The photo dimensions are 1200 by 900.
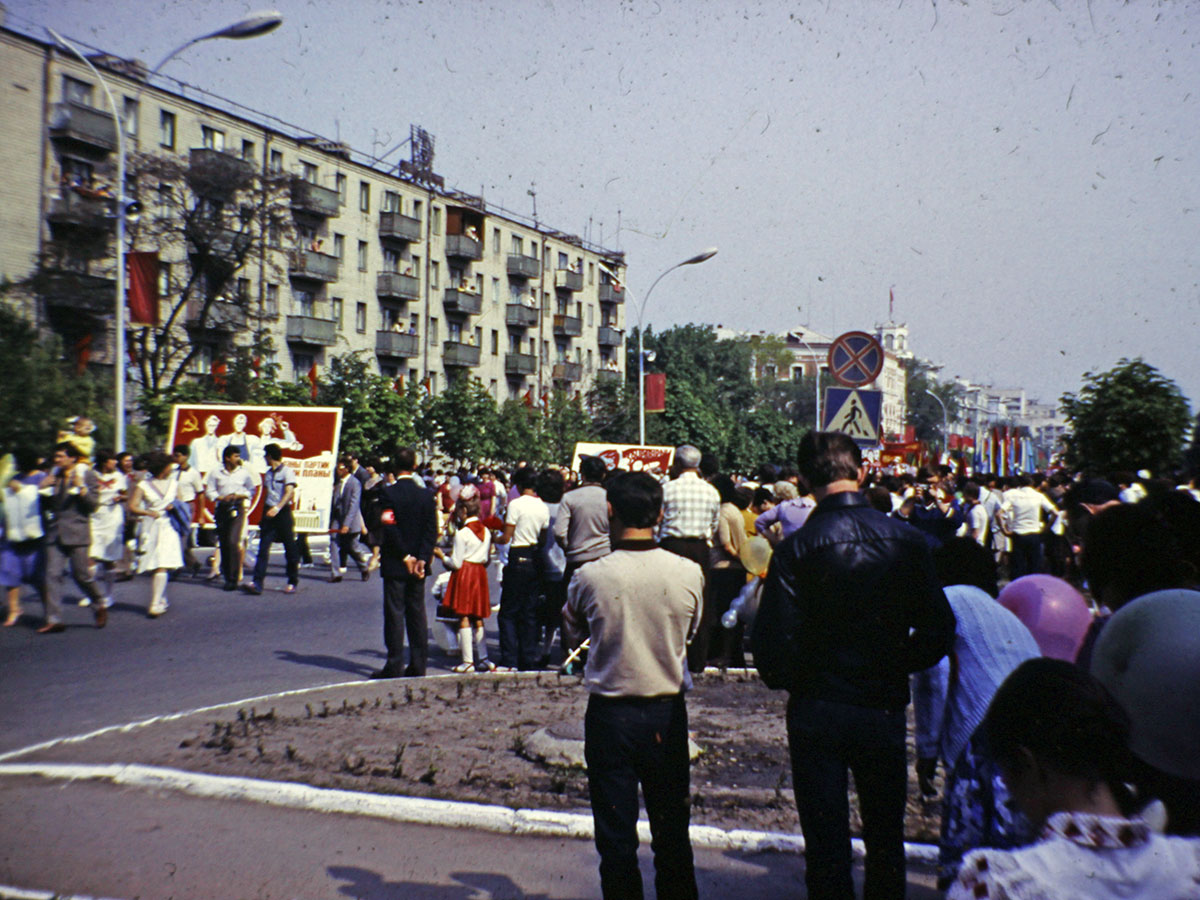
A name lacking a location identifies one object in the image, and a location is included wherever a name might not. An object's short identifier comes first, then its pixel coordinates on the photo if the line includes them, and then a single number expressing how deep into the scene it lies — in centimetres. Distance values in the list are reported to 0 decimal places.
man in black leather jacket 378
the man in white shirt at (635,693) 399
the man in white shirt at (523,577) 1030
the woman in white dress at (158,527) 1391
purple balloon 415
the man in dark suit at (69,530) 1238
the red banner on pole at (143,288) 2205
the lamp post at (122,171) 1847
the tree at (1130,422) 2466
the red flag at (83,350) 4053
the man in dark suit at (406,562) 966
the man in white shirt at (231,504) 1640
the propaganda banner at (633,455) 2844
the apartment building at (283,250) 4078
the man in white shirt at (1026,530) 1761
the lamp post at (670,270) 3628
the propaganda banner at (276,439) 2025
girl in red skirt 1043
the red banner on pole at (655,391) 4244
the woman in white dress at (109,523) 1412
